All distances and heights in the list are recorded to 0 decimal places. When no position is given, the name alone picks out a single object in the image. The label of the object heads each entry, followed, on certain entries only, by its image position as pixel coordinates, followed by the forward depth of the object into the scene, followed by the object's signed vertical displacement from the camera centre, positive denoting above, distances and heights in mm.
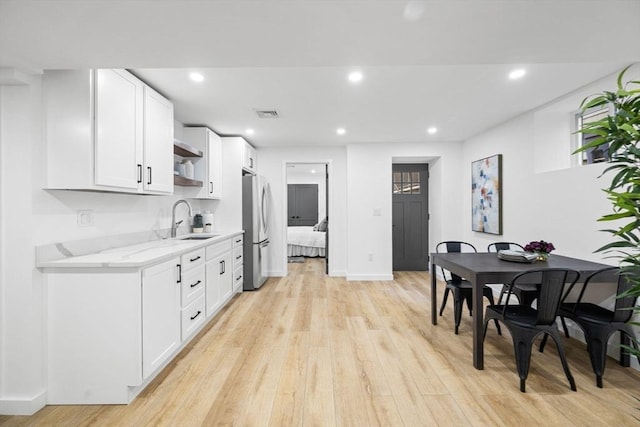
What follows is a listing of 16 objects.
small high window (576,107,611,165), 2764 +805
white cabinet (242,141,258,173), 4582 +922
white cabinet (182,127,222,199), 3895 +702
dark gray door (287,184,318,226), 9516 +315
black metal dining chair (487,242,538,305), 2699 -763
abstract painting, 4016 +276
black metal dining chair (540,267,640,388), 2045 -792
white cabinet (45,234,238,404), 1867 -784
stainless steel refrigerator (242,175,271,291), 4438 -255
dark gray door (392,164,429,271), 5723 -74
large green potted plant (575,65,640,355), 972 +255
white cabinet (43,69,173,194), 1892 +598
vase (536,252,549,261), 2641 -395
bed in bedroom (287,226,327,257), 6887 -707
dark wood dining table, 2258 -456
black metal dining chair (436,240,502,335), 2893 -818
